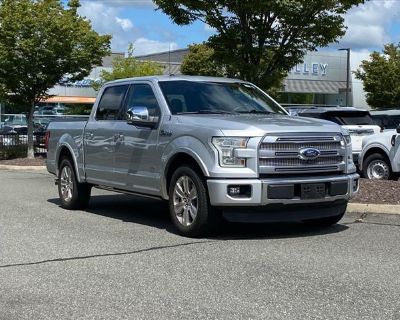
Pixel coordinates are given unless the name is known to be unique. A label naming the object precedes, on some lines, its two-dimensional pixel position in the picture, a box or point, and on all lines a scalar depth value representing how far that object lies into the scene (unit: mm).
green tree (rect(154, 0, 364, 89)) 12688
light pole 47625
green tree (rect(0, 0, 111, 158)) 20828
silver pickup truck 7258
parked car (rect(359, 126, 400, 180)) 13266
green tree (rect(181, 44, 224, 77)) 43019
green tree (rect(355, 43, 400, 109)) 40312
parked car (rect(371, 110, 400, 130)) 15672
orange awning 55656
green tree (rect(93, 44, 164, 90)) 38459
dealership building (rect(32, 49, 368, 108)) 53531
